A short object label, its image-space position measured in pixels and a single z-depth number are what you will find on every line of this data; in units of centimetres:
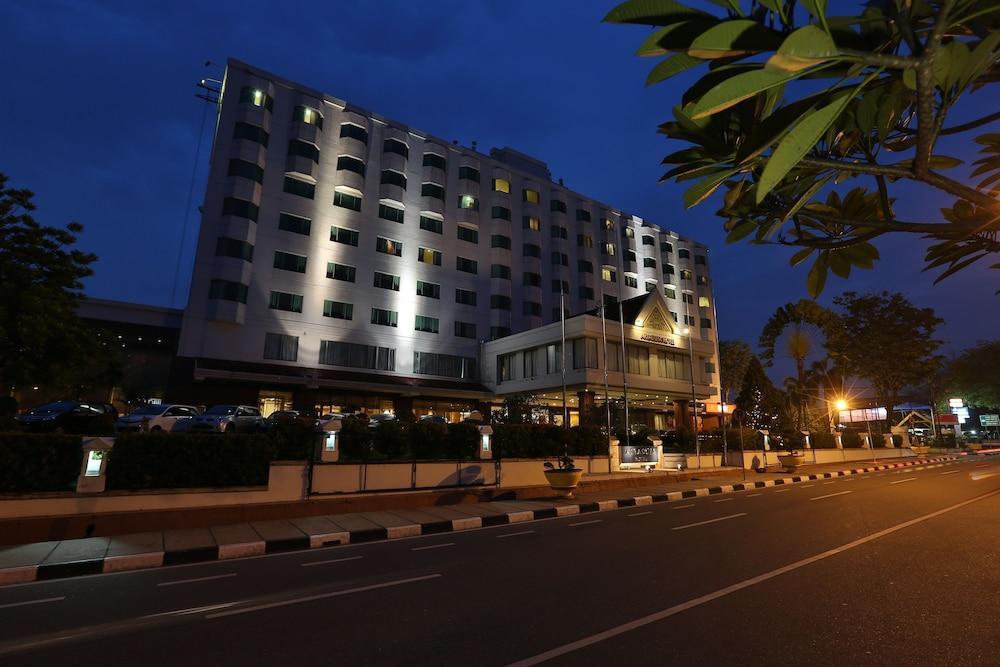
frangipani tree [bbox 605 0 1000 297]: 189
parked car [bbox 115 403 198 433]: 2070
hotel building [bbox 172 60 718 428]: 3278
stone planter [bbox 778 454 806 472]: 2391
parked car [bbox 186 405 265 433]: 2098
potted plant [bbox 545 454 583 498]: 1438
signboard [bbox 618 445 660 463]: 2116
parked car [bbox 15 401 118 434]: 1905
